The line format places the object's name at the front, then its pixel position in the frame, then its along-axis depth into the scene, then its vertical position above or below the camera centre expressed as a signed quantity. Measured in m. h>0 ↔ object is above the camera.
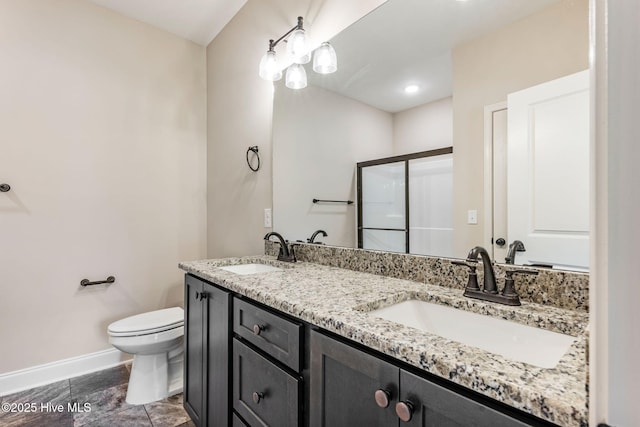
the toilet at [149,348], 1.81 -0.80
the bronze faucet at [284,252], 1.80 -0.23
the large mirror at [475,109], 0.91 +0.39
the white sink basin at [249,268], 1.77 -0.32
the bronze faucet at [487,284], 0.92 -0.22
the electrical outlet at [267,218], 2.01 -0.03
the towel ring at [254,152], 2.11 +0.41
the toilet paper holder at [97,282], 2.18 -0.48
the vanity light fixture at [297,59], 1.61 +0.85
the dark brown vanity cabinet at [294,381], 0.58 -0.43
